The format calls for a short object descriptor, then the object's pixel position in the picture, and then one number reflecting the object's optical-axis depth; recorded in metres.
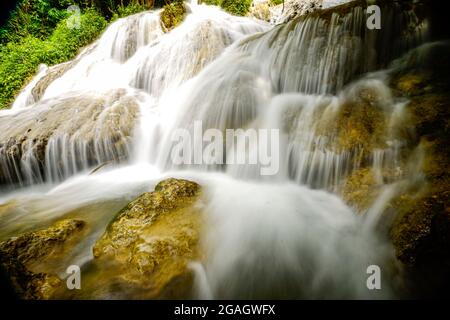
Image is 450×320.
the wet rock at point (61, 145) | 5.48
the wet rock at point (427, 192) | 2.12
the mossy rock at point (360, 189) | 2.95
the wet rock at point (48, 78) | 9.62
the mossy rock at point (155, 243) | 2.30
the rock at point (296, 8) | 8.61
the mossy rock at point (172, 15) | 10.37
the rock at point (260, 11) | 12.39
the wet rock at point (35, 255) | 2.12
